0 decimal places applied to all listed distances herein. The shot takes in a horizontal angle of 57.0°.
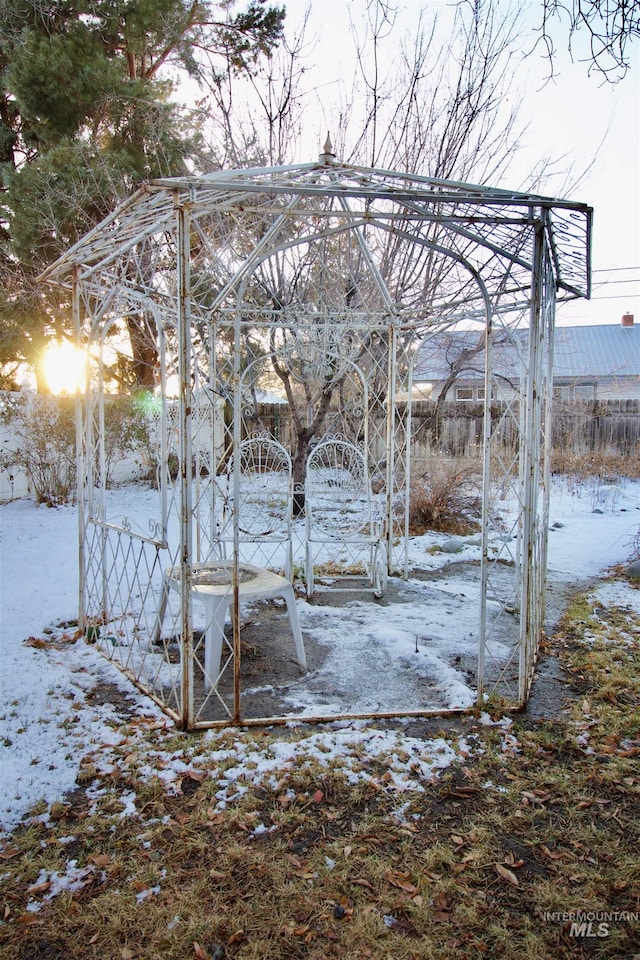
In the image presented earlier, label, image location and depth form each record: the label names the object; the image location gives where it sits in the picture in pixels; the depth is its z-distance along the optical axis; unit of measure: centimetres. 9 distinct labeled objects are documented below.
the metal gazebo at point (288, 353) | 262
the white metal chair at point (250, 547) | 305
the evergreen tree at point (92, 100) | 711
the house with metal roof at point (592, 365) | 1572
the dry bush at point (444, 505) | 750
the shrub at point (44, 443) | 808
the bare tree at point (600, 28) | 195
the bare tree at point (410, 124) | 666
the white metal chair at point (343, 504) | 493
